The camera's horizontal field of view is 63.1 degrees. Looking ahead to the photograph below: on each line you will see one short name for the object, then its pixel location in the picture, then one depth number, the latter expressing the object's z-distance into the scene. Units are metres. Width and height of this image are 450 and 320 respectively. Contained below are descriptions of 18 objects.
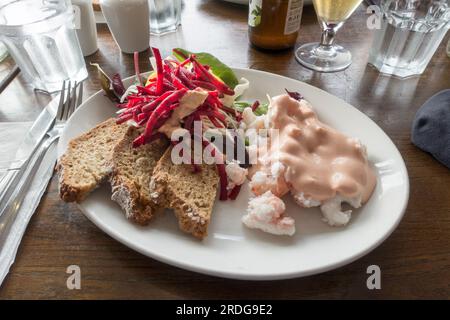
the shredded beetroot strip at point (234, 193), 0.28
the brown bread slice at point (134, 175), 0.25
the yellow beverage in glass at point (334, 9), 0.38
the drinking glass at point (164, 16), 0.47
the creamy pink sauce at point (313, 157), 0.26
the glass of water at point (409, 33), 0.39
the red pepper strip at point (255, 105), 0.34
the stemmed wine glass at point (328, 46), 0.39
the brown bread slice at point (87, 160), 0.25
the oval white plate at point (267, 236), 0.22
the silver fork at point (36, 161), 0.25
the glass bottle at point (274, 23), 0.39
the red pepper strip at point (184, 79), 0.32
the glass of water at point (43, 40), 0.35
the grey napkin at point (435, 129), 0.30
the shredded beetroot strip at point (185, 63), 0.34
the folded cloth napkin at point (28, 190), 0.24
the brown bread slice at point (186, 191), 0.24
